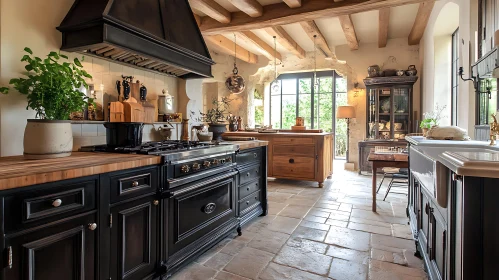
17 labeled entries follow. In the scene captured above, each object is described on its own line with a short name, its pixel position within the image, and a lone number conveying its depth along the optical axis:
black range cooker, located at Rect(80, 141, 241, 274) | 1.79
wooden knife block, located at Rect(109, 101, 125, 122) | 2.22
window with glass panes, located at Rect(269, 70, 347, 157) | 7.50
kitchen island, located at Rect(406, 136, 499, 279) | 0.98
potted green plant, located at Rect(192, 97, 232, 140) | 3.06
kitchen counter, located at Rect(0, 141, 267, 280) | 1.09
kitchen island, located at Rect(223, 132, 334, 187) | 4.63
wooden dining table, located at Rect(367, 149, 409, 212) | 3.05
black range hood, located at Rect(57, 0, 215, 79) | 1.80
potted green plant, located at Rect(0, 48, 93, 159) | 1.45
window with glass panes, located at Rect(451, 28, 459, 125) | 4.11
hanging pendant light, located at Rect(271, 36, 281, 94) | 8.00
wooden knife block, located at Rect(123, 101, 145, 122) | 2.26
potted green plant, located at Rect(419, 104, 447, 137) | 3.71
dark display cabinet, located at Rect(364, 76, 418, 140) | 5.70
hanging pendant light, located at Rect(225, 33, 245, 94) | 6.35
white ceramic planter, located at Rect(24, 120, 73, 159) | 1.44
